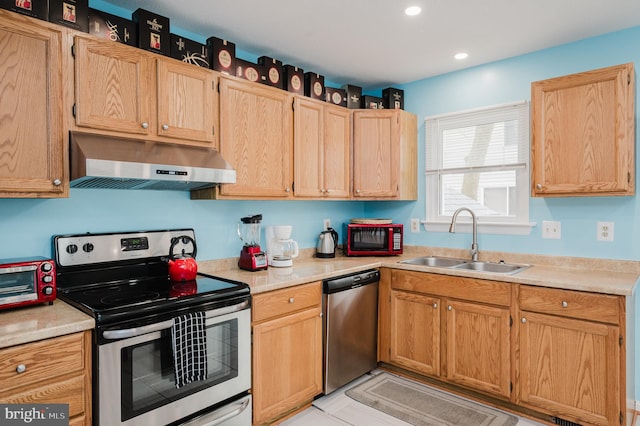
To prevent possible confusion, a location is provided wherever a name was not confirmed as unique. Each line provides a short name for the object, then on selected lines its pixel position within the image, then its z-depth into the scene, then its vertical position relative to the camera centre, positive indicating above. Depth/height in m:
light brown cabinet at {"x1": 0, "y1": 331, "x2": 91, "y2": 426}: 1.42 -0.61
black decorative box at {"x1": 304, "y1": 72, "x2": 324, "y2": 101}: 3.11 +0.98
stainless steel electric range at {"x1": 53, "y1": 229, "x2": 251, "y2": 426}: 1.66 -0.54
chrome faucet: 3.15 -0.23
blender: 2.73 -0.25
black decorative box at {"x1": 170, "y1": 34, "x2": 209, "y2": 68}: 2.32 +0.94
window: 3.08 +0.35
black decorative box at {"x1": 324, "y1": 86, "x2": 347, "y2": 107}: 3.28 +0.95
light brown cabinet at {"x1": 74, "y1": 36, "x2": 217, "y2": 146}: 1.94 +0.62
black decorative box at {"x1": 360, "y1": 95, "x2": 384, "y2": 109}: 3.51 +0.95
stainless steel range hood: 1.83 +0.23
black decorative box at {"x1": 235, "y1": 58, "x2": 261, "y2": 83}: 2.64 +0.94
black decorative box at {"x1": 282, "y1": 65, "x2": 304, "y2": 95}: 2.96 +0.98
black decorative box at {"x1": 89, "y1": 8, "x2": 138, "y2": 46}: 2.01 +0.95
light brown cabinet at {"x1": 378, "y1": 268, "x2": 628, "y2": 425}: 2.20 -0.85
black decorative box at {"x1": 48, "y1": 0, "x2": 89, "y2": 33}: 1.87 +0.94
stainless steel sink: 2.96 -0.44
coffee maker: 2.88 -0.28
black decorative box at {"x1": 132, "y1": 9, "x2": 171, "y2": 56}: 2.16 +0.99
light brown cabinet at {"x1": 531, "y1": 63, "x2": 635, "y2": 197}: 2.37 +0.47
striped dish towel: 1.83 -0.64
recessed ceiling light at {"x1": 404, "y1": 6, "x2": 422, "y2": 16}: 2.31 +1.17
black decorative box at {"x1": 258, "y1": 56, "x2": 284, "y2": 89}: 2.80 +0.98
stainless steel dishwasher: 2.71 -0.85
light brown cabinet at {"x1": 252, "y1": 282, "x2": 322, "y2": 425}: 2.29 -0.86
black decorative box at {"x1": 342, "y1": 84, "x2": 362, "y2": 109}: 3.43 +0.98
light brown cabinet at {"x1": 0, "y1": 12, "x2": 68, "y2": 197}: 1.71 +0.44
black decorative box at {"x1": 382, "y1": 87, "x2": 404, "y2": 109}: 3.59 +1.01
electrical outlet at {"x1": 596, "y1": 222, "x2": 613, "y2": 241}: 2.67 -0.15
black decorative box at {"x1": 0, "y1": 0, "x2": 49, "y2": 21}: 1.73 +0.90
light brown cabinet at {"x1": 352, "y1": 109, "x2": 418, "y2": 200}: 3.42 +0.48
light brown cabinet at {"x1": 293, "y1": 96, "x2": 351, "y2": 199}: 2.97 +0.47
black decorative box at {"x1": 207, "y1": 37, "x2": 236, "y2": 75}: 2.50 +0.98
